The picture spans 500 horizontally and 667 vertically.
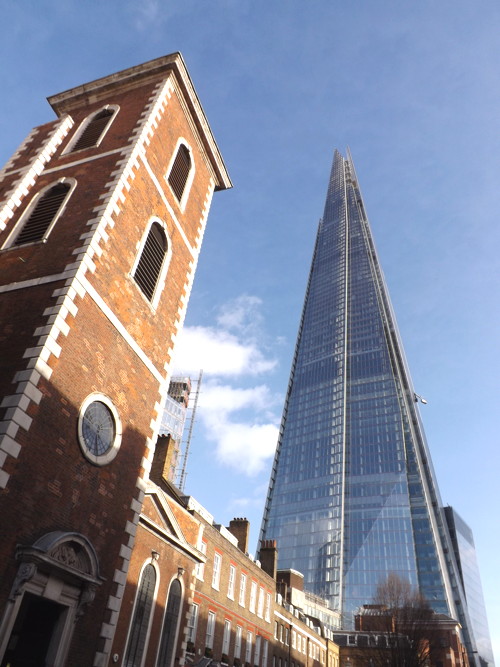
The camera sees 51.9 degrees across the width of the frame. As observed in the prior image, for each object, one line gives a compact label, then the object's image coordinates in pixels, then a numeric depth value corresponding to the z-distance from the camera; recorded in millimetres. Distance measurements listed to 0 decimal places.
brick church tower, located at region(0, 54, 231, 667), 11297
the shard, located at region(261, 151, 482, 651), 119688
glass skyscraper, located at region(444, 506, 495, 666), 165375
